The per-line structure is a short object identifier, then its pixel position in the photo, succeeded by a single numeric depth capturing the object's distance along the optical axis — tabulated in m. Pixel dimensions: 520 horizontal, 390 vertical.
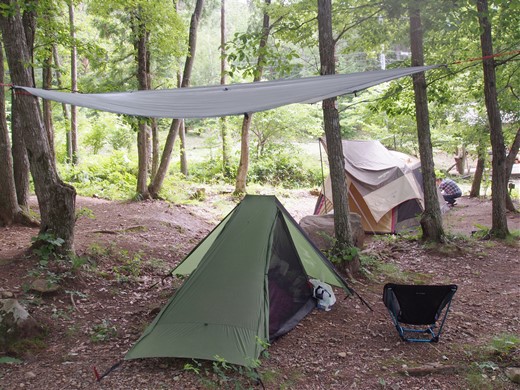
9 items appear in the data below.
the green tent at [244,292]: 3.05
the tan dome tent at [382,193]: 8.34
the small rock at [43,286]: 3.84
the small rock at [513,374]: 2.78
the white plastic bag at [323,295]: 4.08
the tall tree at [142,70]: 8.09
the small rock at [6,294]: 3.61
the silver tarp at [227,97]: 3.39
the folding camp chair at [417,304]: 3.29
